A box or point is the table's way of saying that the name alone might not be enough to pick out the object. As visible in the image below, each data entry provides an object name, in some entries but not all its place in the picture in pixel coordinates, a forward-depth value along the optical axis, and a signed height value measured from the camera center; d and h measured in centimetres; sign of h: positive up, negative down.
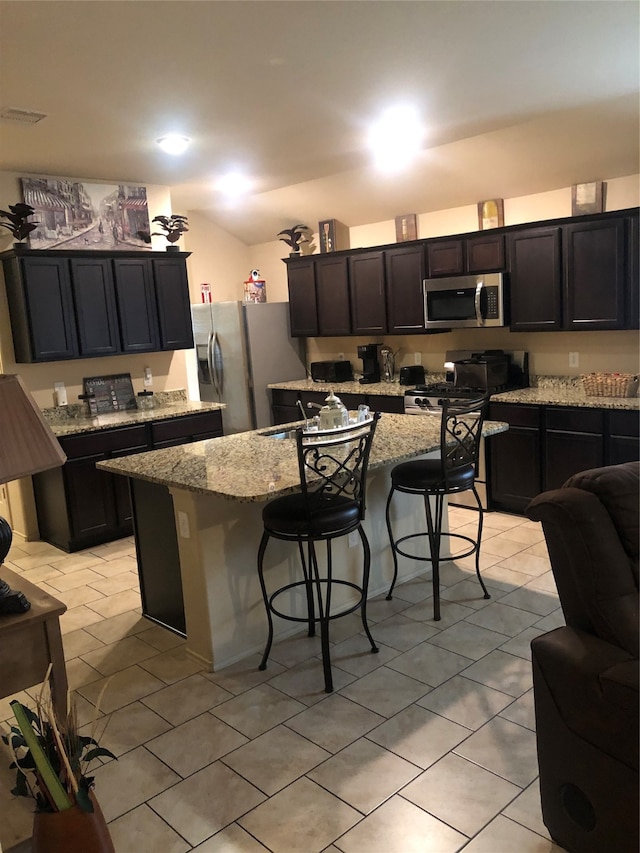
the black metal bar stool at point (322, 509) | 282 -74
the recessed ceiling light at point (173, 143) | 414 +121
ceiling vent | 349 +121
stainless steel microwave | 513 +17
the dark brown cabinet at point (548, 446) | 442 -87
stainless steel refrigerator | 659 -17
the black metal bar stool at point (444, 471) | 333 -72
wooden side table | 213 -93
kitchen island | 297 -85
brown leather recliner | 174 -91
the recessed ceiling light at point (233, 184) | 546 +127
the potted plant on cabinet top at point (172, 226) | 545 +92
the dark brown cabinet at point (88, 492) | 475 -102
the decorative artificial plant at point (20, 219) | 461 +88
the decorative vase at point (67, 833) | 162 -114
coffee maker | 639 -30
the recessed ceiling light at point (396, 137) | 398 +122
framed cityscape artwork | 492 +99
